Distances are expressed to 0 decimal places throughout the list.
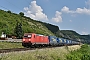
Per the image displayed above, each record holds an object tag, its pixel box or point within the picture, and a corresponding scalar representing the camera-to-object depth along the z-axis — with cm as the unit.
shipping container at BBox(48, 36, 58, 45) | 5894
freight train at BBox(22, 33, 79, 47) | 4181
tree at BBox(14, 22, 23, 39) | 10716
